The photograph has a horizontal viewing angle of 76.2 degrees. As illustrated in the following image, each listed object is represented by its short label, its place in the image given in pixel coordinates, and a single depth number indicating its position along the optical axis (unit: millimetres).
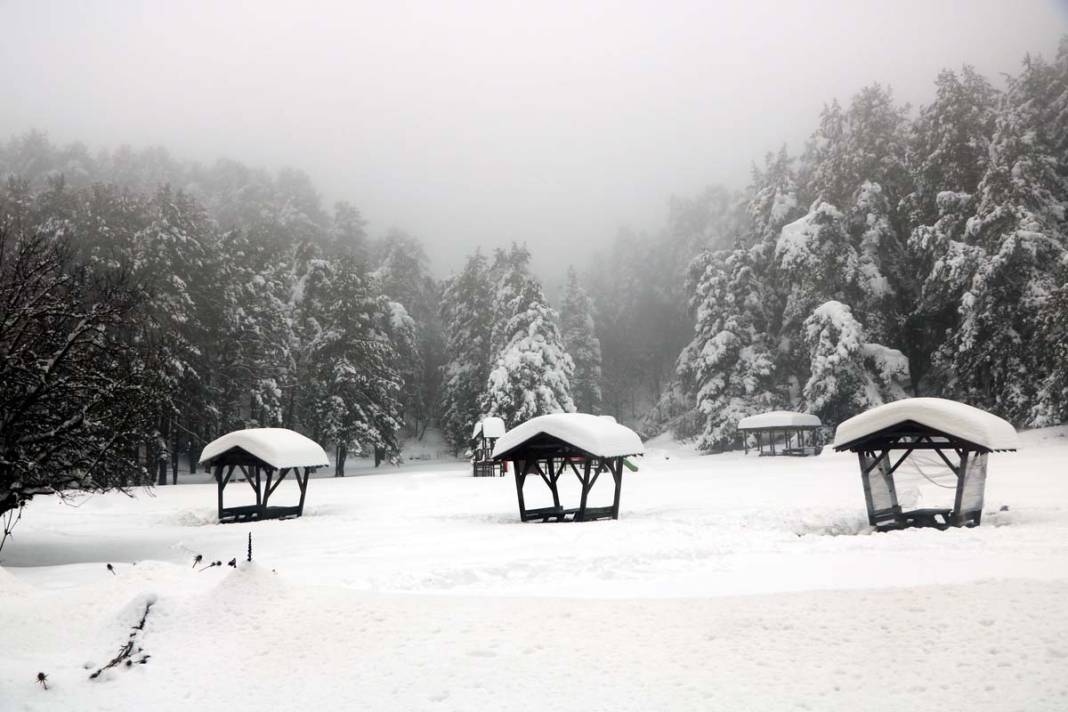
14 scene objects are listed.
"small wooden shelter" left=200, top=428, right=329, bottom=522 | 22031
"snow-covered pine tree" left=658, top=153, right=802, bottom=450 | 45875
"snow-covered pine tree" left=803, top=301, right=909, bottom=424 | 36719
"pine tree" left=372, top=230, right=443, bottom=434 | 62500
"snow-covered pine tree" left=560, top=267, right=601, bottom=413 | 64500
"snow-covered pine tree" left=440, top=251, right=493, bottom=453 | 53781
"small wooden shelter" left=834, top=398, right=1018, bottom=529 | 14586
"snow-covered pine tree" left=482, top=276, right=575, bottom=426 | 45344
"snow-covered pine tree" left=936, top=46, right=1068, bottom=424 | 31219
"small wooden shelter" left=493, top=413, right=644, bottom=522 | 18094
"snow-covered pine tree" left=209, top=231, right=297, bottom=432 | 41156
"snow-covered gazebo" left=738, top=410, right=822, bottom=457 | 37250
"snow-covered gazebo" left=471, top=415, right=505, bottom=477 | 38562
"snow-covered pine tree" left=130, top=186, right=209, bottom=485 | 33781
